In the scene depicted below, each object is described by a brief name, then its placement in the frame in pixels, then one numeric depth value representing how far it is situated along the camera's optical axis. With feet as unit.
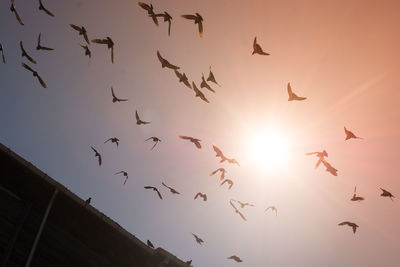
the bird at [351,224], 31.68
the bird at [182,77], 29.94
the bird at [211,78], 29.70
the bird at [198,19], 30.17
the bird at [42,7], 28.07
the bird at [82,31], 30.01
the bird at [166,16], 29.55
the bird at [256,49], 29.59
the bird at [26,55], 28.43
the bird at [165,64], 29.63
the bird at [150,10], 28.25
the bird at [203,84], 30.50
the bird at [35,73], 28.84
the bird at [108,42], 29.53
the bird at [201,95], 30.17
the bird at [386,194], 29.99
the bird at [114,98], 31.98
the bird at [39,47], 29.29
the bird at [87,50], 29.91
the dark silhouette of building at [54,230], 24.26
